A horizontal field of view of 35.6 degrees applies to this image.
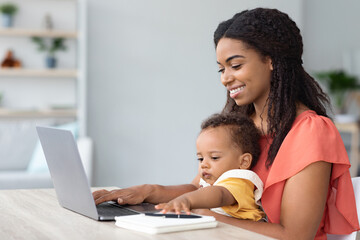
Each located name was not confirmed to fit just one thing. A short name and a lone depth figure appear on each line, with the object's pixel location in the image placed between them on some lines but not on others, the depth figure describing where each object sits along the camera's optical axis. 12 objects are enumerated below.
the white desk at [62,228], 1.04
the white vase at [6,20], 4.92
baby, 1.34
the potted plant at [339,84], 6.36
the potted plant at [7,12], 4.90
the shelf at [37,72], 4.91
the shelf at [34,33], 4.89
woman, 1.38
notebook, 1.05
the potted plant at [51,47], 5.03
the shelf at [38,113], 4.88
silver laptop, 1.17
